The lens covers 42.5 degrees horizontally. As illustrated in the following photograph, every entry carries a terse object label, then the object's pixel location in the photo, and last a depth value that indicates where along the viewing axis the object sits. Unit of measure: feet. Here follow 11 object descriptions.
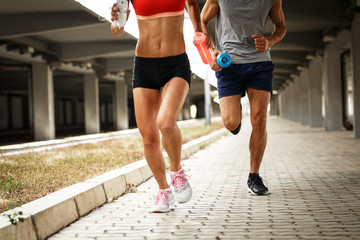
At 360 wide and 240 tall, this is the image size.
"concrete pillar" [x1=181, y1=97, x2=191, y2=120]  235.13
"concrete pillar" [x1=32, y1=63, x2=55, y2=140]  76.18
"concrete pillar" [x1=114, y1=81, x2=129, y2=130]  119.44
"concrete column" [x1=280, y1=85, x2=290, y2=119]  161.15
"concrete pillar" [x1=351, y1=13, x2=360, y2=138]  49.14
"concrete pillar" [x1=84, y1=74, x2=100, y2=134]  100.73
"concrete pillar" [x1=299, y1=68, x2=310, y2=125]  99.12
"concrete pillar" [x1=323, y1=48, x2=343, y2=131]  68.23
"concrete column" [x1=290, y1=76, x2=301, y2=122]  117.39
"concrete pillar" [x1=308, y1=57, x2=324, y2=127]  84.40
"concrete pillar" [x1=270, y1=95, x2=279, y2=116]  284.65
